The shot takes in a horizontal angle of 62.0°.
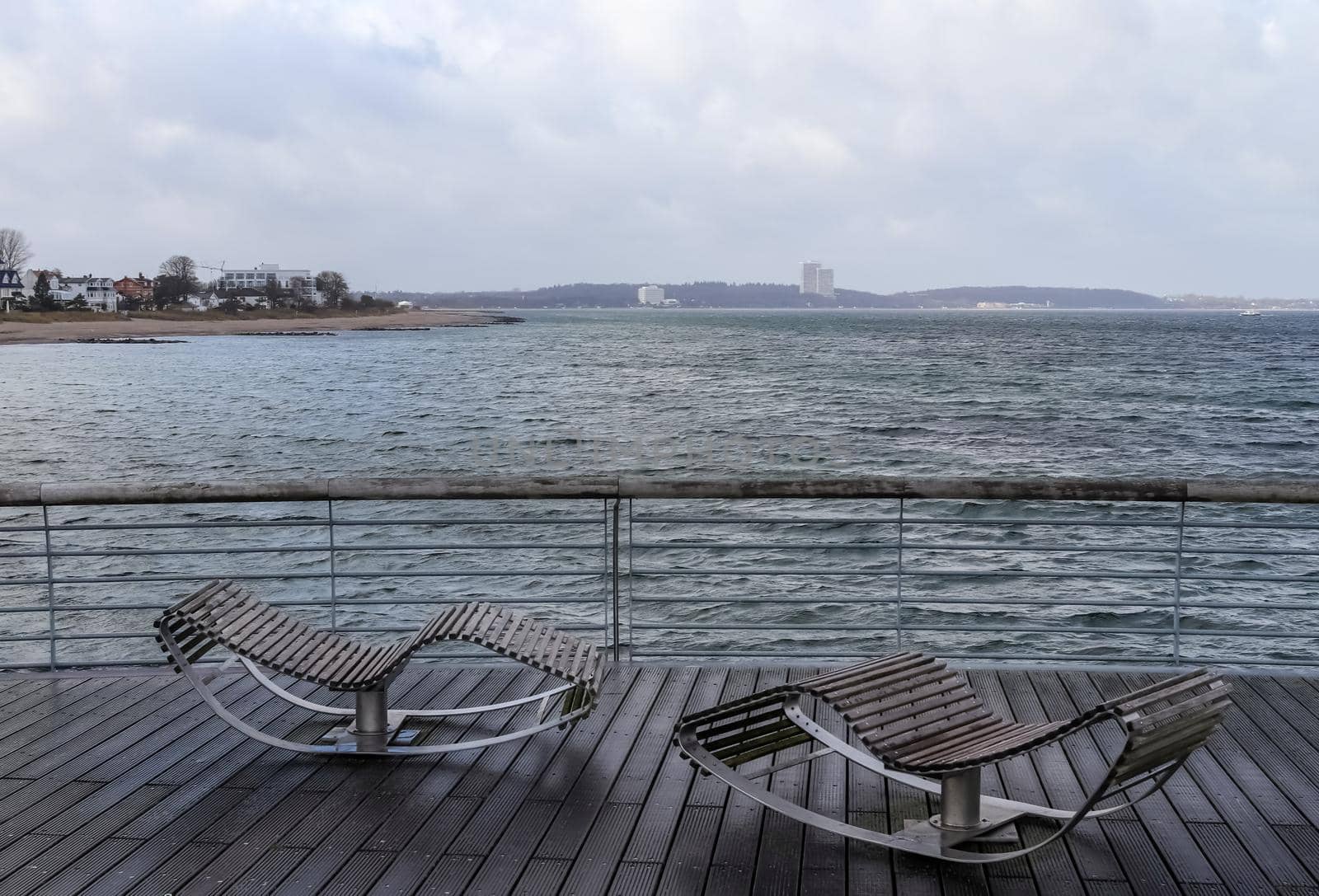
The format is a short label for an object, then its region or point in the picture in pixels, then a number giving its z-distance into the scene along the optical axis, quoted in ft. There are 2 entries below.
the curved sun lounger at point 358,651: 13.80
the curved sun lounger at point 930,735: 10.30
